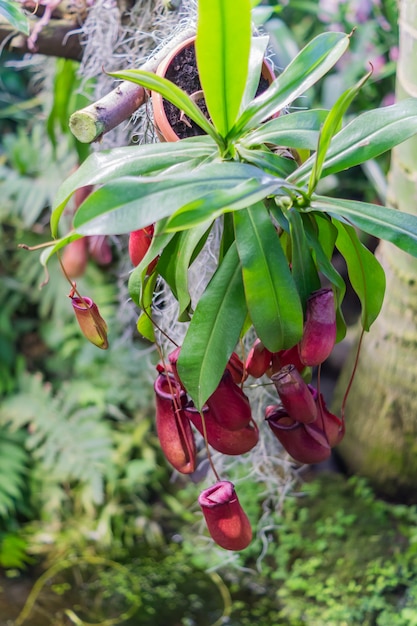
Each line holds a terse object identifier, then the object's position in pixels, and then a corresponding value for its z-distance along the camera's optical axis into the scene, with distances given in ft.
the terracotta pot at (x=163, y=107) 3.06
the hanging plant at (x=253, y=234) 2.46
